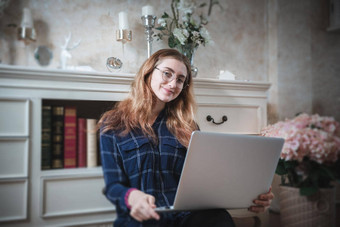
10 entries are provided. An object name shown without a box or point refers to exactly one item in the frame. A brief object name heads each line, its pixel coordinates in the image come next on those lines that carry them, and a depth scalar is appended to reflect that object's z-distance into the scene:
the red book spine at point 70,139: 0.92
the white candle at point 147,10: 1.08
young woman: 0.81
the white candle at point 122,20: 1.03
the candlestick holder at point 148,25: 1.09
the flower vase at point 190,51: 1.16
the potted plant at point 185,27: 1.12
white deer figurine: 0.98
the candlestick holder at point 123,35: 1.02
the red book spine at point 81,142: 0.94
